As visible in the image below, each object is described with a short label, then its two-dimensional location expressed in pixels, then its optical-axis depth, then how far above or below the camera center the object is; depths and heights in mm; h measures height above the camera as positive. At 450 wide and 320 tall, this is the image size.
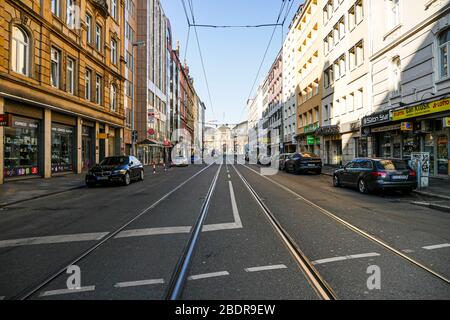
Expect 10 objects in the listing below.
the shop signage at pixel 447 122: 11699 +1464
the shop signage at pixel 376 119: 17512 +2555
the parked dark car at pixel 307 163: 22230 -147
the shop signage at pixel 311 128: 32688 +3716
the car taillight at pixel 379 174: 10977 -479
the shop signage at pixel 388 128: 17233 +1936
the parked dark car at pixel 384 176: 10945 -554
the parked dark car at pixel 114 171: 14109 -462
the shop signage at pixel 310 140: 31569 +2181
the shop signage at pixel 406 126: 15188 +1708
